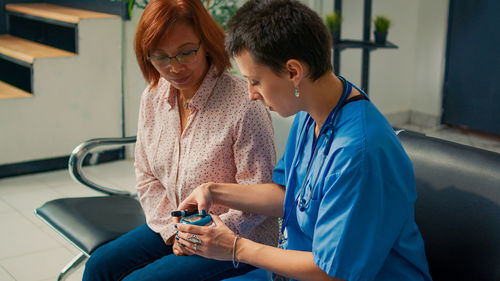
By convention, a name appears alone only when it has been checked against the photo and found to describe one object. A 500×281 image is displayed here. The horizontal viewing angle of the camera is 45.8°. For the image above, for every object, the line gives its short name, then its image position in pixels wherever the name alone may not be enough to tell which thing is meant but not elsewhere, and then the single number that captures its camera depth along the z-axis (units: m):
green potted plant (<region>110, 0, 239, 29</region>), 3.66
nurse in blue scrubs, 1.19
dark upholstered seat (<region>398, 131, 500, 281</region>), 1.42
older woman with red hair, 1.68
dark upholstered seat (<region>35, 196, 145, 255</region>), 2.07
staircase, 3.95
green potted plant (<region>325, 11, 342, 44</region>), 4.19
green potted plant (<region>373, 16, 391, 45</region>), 4.37
